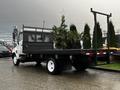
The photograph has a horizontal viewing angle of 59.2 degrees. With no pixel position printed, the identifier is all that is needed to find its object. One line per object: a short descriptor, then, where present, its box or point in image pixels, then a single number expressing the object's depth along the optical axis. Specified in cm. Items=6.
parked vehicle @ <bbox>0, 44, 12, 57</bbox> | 984
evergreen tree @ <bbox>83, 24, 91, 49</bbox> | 899
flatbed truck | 501
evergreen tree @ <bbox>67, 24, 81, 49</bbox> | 819
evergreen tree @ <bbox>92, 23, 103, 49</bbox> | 881
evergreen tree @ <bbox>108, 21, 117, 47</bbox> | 909
